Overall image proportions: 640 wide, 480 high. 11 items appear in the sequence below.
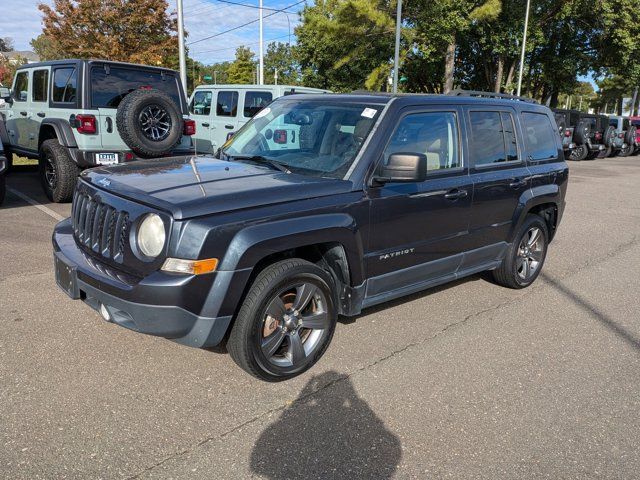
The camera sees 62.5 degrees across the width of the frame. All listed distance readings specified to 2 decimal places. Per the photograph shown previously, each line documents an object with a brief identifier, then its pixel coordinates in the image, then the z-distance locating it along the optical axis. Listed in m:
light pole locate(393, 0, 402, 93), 21.05
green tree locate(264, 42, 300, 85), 66.38
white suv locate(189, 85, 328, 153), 11.98
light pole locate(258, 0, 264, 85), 25.90
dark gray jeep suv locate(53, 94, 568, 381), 2.88
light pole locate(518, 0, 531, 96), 25.37
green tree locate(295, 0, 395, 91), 24.56
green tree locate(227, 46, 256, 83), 66.44
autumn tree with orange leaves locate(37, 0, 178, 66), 25.08
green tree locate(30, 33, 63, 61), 41.59
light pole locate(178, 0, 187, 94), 15.57
